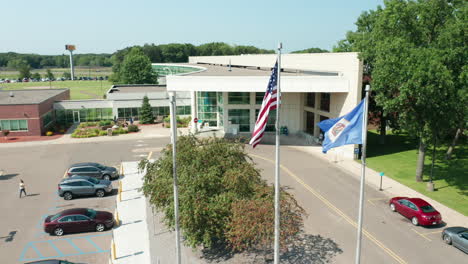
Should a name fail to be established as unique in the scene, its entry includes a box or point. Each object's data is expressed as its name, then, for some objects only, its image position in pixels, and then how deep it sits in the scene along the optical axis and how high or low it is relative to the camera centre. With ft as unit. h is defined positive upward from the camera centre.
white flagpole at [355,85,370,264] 38.68 -11.15
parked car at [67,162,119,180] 93.25 -25.14
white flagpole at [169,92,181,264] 38.32 -9.87
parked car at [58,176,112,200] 81.05 -25.81
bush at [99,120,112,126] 168.19 -22.18
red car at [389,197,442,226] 65.82 -26.08
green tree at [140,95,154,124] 179.42 -18.39
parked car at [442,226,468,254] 57.06 -26.79
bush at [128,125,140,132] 160.73 -23.48
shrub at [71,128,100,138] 151.12 -24.53
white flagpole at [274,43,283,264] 36.33 -11.89
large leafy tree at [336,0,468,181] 78.59 +2.06
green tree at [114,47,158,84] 283.79 +5.27
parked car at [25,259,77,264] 49.47 -26.05
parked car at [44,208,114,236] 63.87 -26.58
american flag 38.52 -3.18
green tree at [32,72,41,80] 513.04 -0.38
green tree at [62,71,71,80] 572.18 +1.13
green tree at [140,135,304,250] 46.55 -17.19
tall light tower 625.00 +51.40
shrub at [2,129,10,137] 147.64 -23.28
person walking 82.33 -26.03
